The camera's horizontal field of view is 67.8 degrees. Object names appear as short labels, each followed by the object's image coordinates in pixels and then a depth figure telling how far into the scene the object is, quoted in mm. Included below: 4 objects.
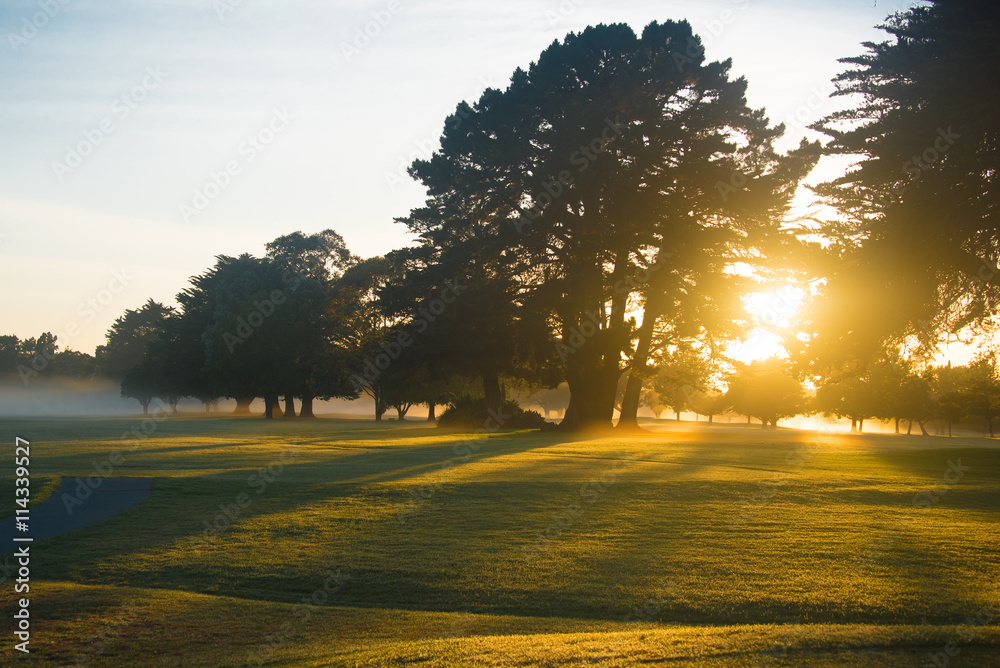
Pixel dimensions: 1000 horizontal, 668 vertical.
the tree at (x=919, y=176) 14055
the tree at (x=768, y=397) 78750
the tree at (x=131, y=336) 107500
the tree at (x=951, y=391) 71375
